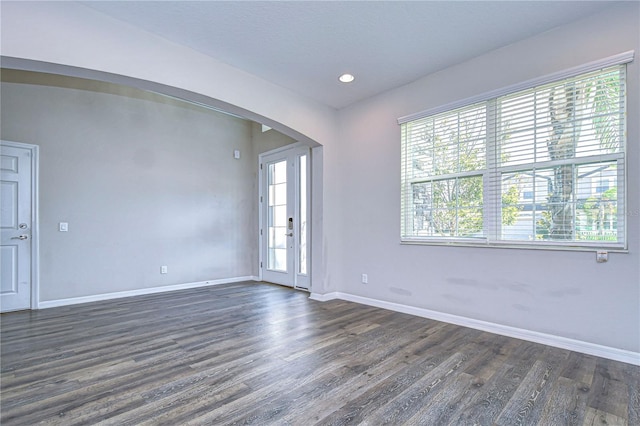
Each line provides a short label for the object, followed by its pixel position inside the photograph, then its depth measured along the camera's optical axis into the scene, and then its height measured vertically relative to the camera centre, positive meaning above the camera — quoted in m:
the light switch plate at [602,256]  2.57 -0.35
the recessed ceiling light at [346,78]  3.73 +1.64
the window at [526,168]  2.62 +0.45
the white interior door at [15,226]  4.02 -0.14
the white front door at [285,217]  5.30 -0.05
